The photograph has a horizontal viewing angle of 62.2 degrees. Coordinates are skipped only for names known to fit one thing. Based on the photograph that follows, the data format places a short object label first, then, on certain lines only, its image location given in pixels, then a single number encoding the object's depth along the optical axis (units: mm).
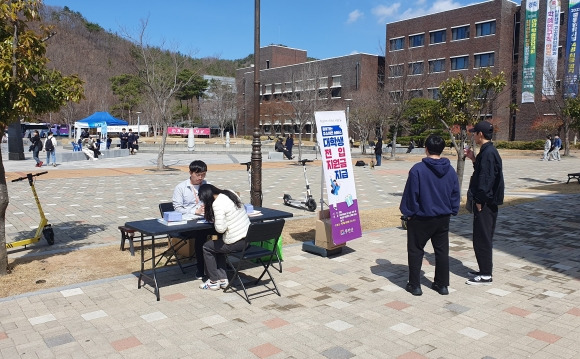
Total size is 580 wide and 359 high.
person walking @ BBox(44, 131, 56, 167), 21641
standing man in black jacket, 5246
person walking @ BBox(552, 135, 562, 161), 29119
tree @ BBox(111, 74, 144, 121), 68044
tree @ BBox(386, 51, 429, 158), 28656
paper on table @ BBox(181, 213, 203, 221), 5487
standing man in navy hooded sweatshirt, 4973
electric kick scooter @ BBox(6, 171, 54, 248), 6726
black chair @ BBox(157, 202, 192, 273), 5864
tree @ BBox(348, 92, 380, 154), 35500
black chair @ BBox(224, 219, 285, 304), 4910
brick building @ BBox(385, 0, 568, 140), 44844
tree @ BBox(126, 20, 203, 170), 19266
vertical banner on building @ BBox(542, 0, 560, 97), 43938
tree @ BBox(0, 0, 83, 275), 5219
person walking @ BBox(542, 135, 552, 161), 29281
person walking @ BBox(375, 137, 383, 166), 23594
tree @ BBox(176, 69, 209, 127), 69750
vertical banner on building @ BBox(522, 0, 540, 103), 45562
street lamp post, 8047
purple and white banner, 6344
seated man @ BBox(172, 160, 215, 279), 5838
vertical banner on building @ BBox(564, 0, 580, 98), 42219
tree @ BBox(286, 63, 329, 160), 32156
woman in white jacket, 5055
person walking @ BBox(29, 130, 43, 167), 22056
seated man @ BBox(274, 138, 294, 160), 26806
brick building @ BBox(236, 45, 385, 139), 56997
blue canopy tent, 32031
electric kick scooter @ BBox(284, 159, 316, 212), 10852
